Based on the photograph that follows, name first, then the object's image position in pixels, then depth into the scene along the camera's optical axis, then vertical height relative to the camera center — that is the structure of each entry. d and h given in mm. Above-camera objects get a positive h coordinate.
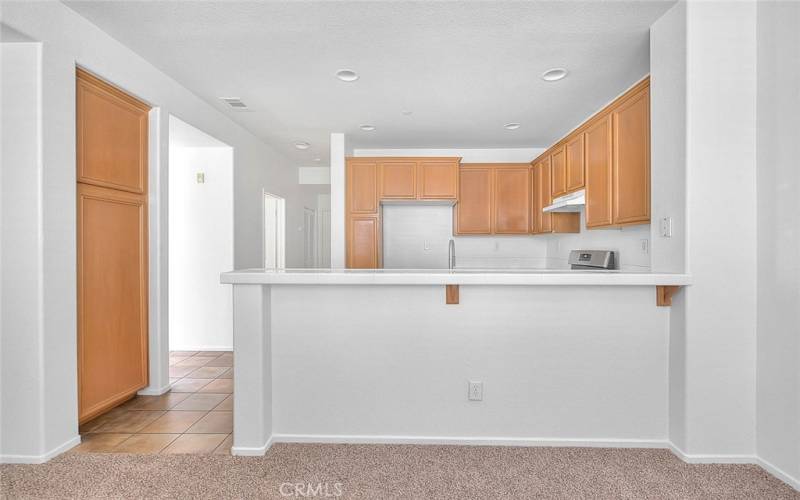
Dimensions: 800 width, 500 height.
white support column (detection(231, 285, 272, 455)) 2174 -650
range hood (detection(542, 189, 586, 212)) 3543 +397
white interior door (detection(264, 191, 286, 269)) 5938 +229
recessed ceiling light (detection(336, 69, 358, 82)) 3002 +1255
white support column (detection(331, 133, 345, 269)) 4688 +504
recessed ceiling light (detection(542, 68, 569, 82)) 2998 +1257
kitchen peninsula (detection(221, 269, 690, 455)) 2209 -618
